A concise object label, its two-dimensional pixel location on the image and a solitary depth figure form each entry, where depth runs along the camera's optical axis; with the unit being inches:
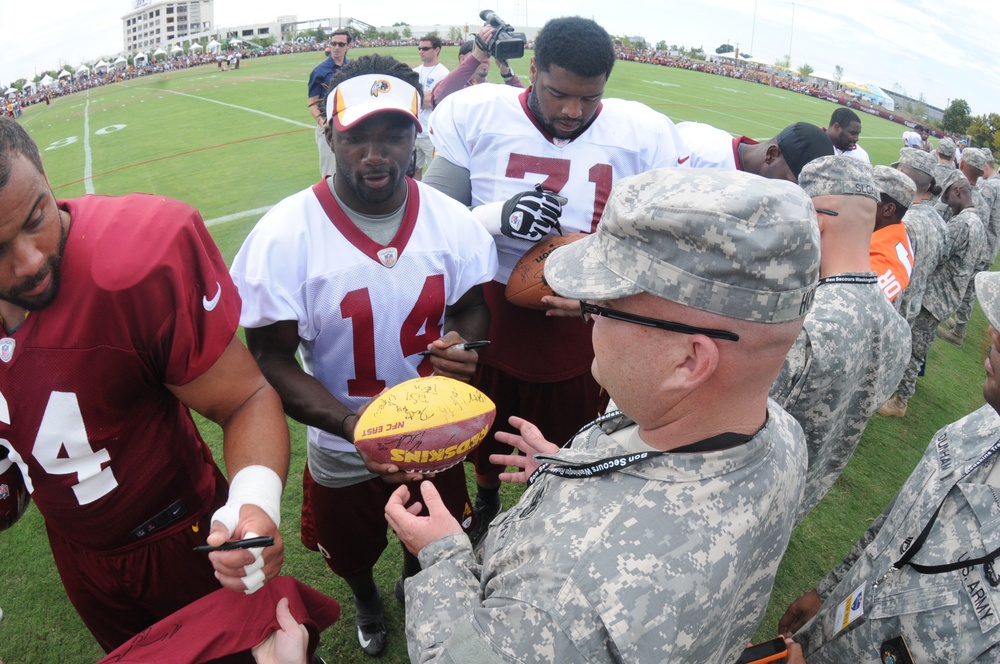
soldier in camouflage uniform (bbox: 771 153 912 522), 88.3
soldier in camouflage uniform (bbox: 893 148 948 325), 201.3
